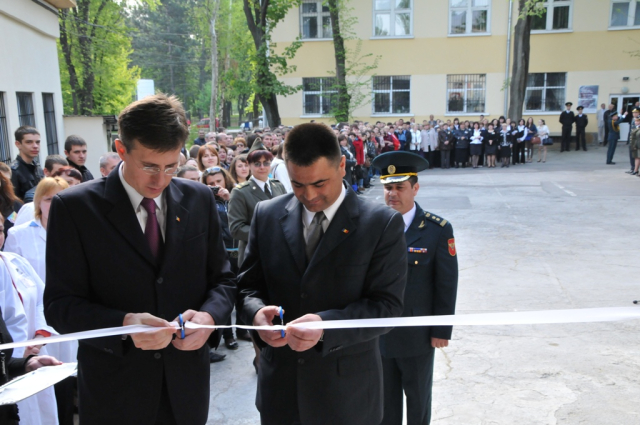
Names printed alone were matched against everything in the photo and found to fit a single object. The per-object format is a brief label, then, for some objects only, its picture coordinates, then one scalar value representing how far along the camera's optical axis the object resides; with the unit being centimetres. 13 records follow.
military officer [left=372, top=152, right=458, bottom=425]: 341
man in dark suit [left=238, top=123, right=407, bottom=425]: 226
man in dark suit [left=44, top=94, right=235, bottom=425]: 207
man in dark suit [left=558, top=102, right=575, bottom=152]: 2642
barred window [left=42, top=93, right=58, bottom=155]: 1273
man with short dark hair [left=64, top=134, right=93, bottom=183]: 754
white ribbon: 204
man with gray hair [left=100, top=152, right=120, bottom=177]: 625
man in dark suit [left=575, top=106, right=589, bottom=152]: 2659
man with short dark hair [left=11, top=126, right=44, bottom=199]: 705
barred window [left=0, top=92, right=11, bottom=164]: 969
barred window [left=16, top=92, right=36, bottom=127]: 1084
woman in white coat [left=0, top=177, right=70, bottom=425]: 317
